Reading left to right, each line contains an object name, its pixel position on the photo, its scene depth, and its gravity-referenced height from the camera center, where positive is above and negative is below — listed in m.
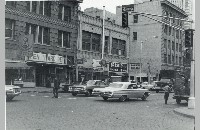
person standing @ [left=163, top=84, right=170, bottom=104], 19.21 -1.16
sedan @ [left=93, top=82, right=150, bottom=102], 19.45 -1.22
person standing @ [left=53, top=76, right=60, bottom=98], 15.42 -0.90
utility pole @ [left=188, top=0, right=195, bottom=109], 14.65 -0.95
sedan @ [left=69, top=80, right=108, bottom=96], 19.06 -1.06
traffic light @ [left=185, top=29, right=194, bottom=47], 11.62 +1.33
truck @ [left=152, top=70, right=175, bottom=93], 20.72 -0.39
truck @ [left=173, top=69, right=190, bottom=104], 17.95 -0.75
